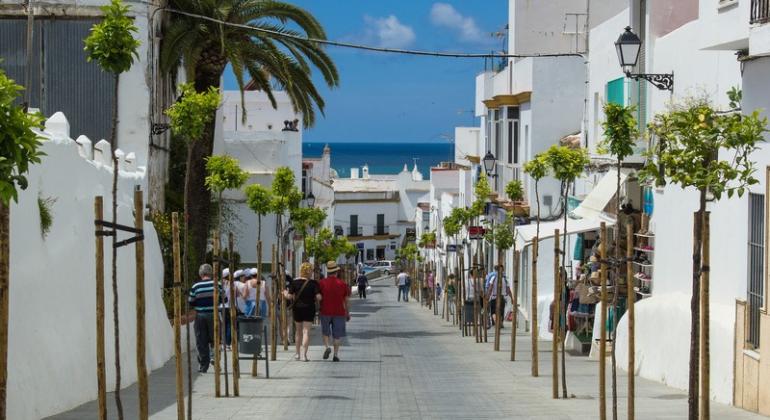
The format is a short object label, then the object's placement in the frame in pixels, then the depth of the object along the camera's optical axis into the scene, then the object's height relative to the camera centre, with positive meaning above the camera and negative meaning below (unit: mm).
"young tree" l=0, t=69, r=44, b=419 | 7148 +282
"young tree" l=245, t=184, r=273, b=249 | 28641 -238
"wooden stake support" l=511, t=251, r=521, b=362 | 22578 -2280
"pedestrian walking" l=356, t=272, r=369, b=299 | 63125 -4862
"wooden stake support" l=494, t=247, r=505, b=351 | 24894 -2323
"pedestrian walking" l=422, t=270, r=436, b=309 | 53878 -4575
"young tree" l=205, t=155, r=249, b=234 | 21469 +234
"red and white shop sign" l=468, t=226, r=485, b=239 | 35594 -1216
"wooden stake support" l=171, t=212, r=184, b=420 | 13422 -1333
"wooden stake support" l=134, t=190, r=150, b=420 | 11344 -1193
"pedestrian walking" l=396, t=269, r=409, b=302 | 61906 -4721
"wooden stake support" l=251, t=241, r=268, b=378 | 19547 -1898
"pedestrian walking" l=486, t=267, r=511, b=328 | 31531 -2663
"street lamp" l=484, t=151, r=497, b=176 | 36253 +781
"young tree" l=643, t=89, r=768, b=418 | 9984 +262
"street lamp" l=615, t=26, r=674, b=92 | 19094 +2156
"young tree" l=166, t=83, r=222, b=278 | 14898 +885
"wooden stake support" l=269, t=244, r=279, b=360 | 22844 -2513
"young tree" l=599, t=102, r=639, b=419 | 13875 +667
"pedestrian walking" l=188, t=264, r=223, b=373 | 19391 -1977
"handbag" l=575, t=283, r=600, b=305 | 23125 -1947
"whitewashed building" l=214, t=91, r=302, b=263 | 42906 +892
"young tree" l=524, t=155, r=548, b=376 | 19234 -1073
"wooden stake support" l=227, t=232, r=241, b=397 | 16844 -2090
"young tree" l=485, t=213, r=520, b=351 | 25016 -1358
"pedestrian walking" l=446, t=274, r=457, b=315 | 40650 -3334
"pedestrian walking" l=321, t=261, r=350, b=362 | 22562 -2142
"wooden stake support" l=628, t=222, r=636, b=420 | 12570 -1419
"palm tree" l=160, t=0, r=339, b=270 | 27453 +3039
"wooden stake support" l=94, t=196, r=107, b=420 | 10719 -1118
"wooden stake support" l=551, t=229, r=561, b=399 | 16344 -1902
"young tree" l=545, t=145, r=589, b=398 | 20631 +461
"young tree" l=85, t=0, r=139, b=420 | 11086 +1271
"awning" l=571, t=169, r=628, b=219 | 24922 -181
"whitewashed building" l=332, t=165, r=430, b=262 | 106250 -1909
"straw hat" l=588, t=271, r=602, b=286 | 23125 -1638
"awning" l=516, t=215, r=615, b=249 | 25391 -820
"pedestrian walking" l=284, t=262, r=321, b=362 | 22234 -1918
